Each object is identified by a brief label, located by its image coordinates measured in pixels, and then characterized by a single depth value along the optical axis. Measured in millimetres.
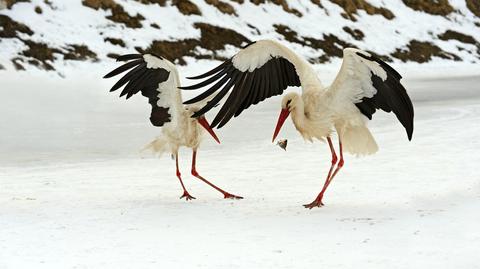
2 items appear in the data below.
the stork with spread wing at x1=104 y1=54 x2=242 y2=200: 12844
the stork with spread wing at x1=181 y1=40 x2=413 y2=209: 11516
